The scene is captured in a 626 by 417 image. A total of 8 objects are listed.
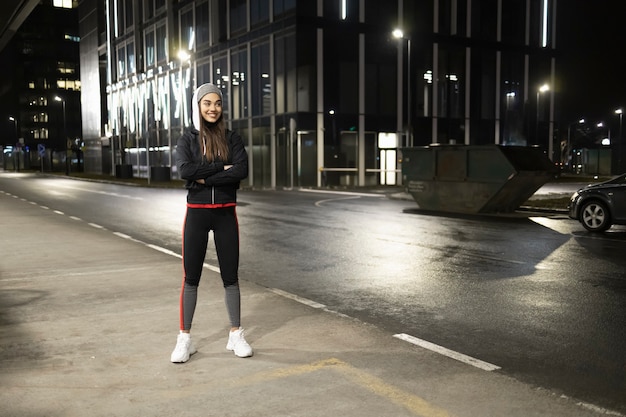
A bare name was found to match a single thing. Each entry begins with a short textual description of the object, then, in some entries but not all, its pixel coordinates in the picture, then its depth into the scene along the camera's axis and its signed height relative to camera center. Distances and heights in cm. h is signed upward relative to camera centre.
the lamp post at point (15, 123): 11969 +876
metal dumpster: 1680 -36
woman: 461 -21
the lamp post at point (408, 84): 2954 +478
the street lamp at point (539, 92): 4316 +513
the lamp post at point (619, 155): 5650 +70
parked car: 1273 -92
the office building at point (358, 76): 3559 +572
